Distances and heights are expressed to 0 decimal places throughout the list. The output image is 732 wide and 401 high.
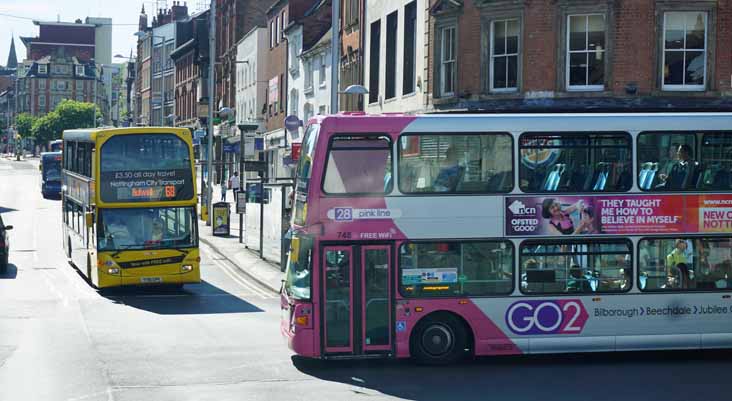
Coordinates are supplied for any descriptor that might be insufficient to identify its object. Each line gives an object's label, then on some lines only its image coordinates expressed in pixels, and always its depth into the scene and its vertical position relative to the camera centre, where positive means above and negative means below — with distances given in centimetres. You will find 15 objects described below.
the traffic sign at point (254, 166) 3141 -5
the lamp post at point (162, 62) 11140 +1014
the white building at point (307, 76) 5084 +431
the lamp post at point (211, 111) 4656 +220
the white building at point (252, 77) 6950 +562
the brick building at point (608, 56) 2850 +286
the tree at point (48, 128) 16300 +493
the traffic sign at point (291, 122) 3176 +119
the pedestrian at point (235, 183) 4728 -83
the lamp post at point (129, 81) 15250 +1111
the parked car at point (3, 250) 2959 -232
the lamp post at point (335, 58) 2802 +270
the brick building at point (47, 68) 19925 +1654
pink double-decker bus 1587 -99
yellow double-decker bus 2469 -97
